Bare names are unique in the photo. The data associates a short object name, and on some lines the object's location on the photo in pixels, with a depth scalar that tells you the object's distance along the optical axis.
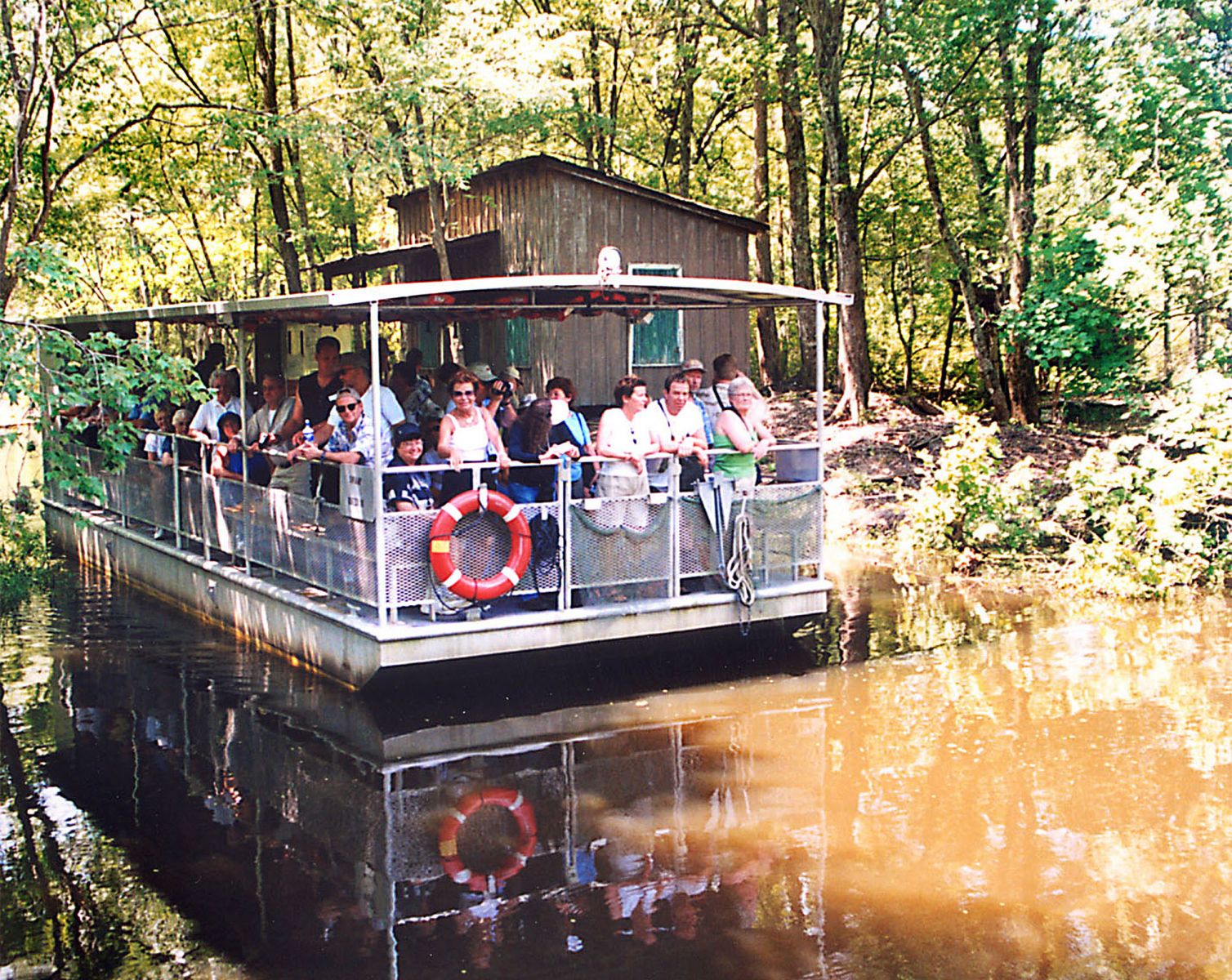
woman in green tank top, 10.10
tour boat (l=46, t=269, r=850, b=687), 8.95
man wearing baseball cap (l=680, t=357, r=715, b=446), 10.39
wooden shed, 18.78
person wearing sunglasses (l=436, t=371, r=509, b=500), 9.33
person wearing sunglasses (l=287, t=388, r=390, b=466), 9.45
